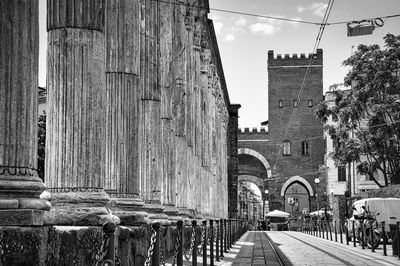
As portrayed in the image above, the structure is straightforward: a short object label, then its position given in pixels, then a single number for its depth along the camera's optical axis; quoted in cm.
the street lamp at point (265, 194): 7654
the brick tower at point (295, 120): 7488
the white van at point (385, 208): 2419
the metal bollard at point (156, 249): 657
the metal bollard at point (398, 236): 1602
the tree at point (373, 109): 3422
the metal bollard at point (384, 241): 1792
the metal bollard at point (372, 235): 1999
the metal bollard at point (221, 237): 1647
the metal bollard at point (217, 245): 1467
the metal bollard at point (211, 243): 1297
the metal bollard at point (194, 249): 1006
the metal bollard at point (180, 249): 831
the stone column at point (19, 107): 546
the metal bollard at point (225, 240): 1861
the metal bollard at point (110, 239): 501
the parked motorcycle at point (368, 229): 2091
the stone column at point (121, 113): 1022
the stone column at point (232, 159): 5450
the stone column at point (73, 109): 754
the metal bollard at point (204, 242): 1141
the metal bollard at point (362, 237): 2204
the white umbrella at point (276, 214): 6661
